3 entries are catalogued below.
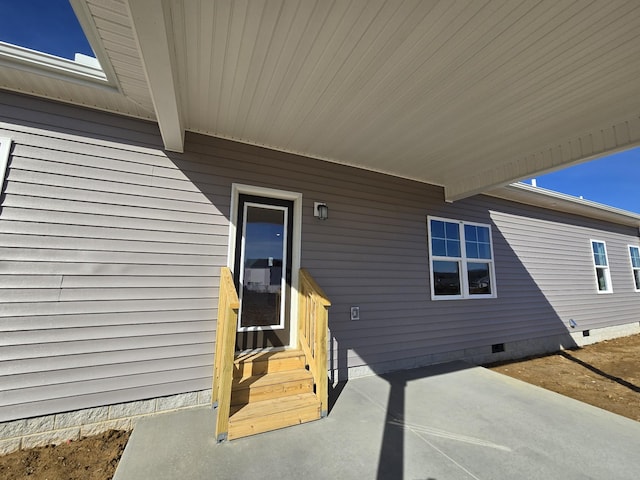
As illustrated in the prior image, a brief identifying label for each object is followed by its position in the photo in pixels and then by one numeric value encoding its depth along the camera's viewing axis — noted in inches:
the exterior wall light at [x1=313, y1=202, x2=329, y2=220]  143.1
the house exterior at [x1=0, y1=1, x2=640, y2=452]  93.0
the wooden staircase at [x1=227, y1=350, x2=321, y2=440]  92.0
